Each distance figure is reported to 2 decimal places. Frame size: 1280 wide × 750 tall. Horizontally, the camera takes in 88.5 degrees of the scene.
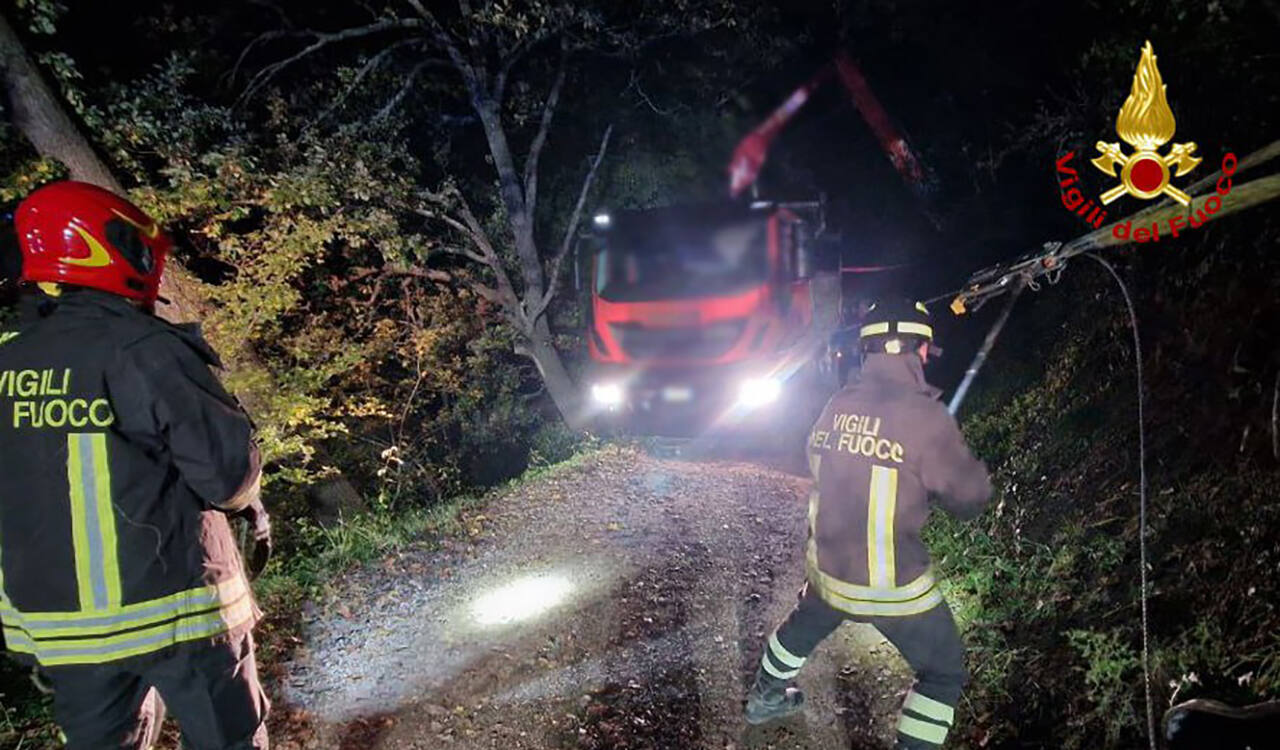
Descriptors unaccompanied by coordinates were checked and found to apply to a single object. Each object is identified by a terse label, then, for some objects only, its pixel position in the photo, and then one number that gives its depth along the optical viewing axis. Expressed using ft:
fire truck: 25.84
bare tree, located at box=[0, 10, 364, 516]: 16.93
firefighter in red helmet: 6.61
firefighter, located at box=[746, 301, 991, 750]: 8.59
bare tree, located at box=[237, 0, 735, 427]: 30.25
